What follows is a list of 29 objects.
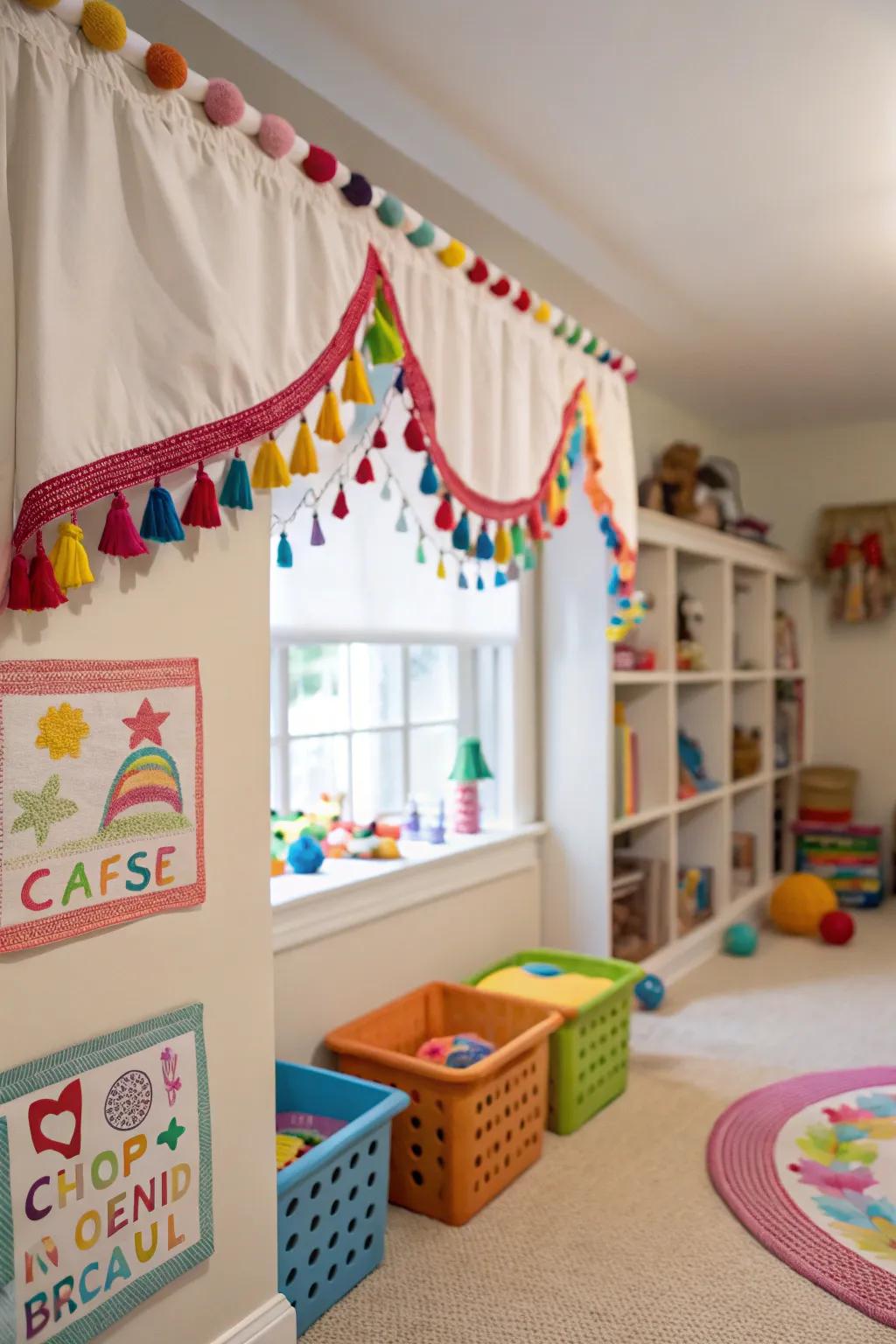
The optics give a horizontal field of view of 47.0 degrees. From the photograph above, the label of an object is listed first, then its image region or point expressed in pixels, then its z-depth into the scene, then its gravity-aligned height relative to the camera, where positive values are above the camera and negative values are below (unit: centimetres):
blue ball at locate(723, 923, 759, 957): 370 -96
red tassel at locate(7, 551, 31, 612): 122 +11
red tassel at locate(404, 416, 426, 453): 197 +47
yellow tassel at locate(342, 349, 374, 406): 174 +49
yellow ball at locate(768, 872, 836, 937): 399 -90
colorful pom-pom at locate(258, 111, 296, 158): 158 +84
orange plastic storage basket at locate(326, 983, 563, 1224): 197 -87
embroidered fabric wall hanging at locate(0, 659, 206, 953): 126 -15
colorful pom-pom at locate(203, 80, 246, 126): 148 +84
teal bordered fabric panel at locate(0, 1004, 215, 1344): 123 -61
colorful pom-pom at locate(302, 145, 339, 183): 167 +84
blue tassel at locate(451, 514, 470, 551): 215 +30
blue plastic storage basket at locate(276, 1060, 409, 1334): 169 -89
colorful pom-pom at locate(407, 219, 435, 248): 195 +84
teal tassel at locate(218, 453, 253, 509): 150 +28
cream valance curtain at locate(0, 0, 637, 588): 124 +56
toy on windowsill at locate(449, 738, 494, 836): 287 -29
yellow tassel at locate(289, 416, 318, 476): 166 +36
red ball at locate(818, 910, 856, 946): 387 -96
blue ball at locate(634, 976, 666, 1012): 310 -95
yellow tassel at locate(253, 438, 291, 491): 157 +32
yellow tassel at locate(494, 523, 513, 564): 226 +29
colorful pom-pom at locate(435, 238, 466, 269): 204 +84
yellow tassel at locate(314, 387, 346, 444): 170 +43
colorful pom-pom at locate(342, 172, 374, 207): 177 +84
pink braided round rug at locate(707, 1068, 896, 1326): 184 -105
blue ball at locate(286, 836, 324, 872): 232 -40
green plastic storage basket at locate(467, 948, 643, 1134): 235 -89
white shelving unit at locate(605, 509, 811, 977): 345 -13
